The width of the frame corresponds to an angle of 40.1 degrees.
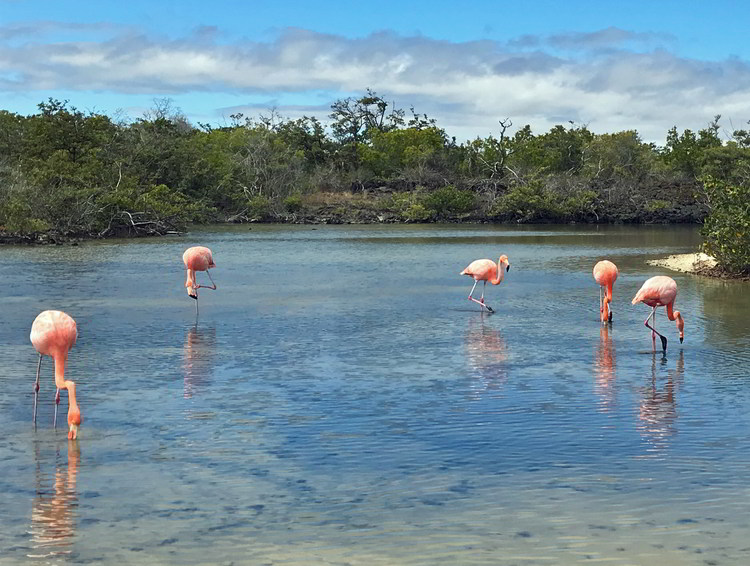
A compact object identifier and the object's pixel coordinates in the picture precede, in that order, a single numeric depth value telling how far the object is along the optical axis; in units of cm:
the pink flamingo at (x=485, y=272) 1822
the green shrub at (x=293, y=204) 6525
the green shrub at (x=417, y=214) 6450
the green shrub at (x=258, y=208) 6347
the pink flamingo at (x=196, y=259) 1850
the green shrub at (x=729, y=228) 2344
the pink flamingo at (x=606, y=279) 1559
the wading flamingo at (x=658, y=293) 1308
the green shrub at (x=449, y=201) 6569
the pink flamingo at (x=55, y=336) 861
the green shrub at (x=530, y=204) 6225
